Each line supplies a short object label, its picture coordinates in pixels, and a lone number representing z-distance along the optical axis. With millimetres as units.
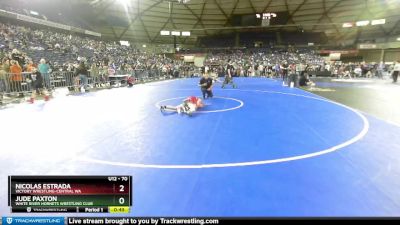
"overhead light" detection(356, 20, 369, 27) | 48862
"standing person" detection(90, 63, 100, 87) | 19250
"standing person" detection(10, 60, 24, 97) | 12883
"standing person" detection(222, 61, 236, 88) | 20033
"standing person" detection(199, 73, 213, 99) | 12688
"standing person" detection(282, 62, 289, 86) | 23092
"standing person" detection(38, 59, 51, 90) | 14651
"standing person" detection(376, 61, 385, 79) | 28094
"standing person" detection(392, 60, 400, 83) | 20709
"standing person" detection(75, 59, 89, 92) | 16422
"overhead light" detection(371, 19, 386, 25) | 47966
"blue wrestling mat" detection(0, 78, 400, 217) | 3318
